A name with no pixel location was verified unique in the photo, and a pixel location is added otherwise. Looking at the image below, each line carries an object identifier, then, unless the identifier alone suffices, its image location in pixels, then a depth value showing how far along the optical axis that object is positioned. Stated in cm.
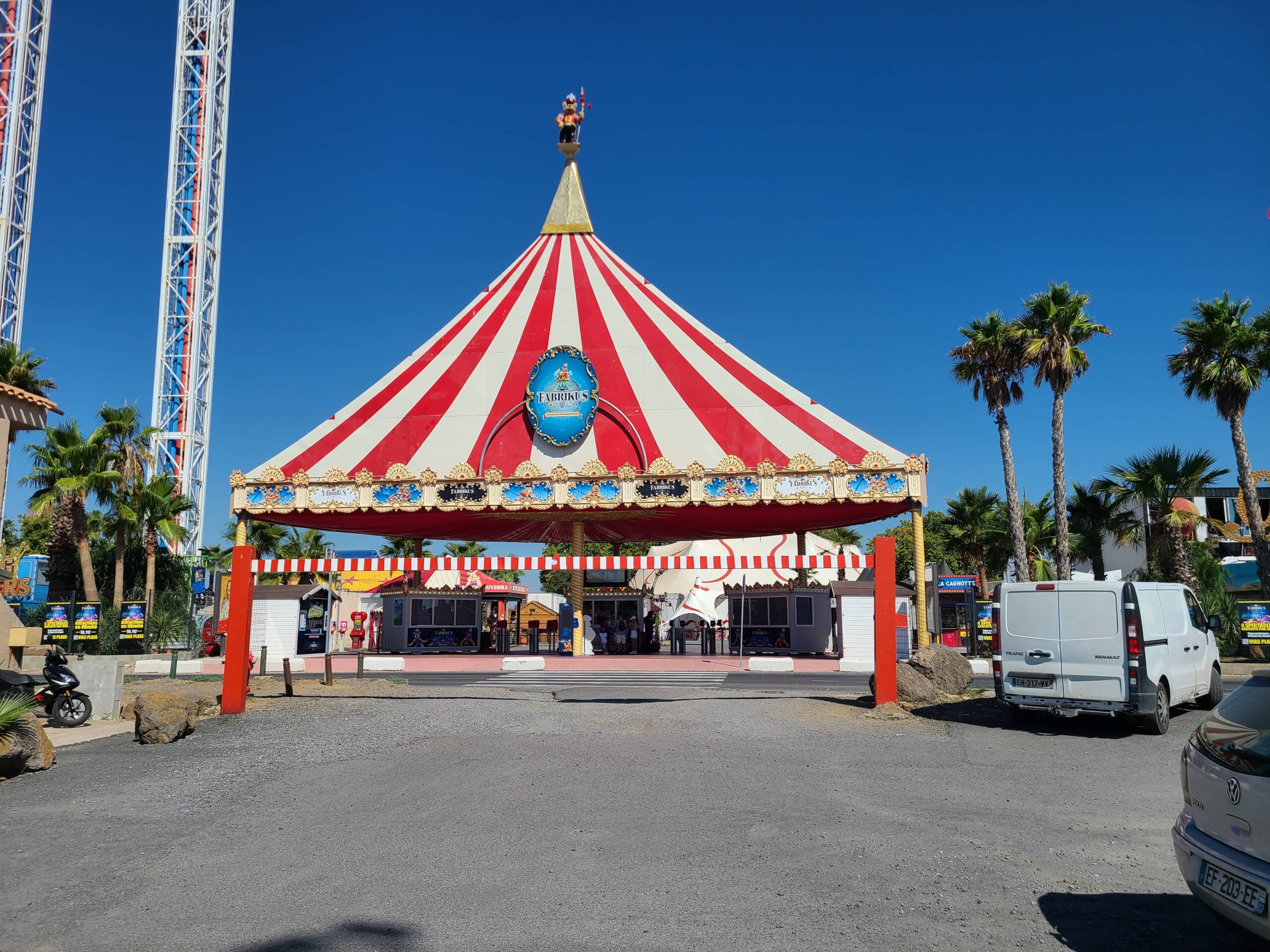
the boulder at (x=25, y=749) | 827
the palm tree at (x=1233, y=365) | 2489
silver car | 371
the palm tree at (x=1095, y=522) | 2841
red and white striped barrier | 1564
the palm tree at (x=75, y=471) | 2936
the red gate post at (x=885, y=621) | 1311
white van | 1043
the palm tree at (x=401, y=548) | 3820
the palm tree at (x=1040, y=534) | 3198
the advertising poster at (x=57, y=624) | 2323
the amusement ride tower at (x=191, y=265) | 5500
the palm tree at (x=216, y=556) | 4062
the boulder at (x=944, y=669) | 1455
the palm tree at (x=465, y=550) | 6419
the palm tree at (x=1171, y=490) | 2558
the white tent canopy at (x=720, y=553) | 4078
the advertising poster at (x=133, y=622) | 2631
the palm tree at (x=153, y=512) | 3116
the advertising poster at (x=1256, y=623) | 2294
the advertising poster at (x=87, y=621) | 2455
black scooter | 1178
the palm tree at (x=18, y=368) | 2438
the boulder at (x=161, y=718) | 1023
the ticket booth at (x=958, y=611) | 2575
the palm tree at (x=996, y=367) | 2881
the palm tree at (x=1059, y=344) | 2722
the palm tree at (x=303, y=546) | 4453
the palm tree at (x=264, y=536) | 4181
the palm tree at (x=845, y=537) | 7062
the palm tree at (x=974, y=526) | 3438
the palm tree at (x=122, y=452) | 3070
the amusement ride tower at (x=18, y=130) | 5188
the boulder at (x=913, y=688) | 1359
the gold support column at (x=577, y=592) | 2686
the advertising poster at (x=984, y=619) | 2505
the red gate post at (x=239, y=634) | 1299
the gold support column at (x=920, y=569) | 2150
